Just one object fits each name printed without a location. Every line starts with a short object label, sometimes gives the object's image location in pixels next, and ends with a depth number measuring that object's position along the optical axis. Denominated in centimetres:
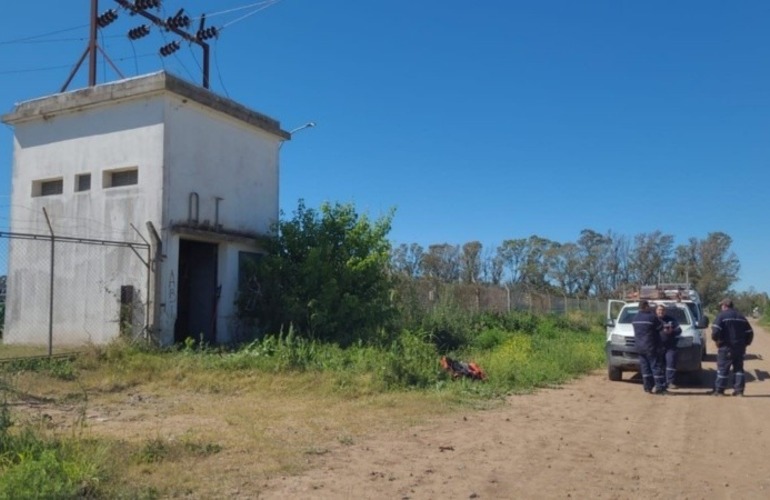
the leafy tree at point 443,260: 5184
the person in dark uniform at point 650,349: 1261
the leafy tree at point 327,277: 1648
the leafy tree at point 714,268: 7312
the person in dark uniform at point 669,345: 1293
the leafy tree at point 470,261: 5069
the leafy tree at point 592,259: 7250
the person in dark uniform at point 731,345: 1230
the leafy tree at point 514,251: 7225
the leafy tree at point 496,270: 5467
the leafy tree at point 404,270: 2041
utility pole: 1853
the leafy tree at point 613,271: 7175
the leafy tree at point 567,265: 7356
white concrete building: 1552
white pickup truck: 1379
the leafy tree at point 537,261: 7406
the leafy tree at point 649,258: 7162
